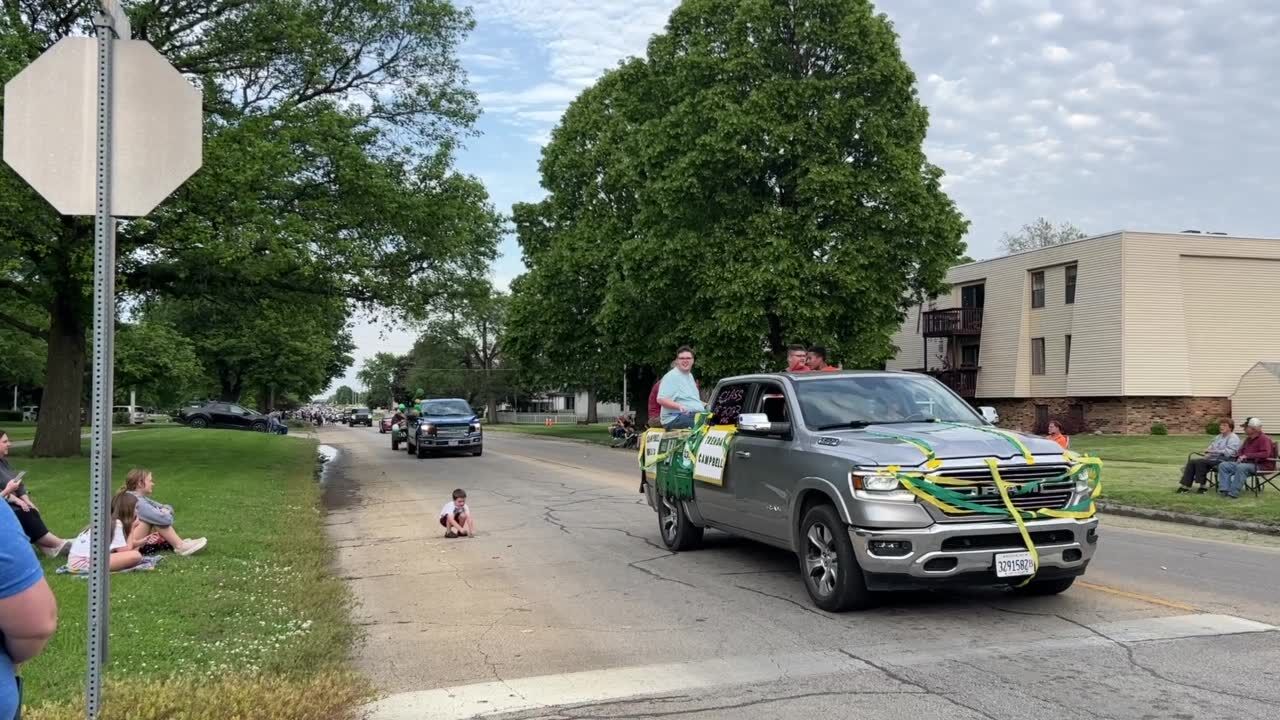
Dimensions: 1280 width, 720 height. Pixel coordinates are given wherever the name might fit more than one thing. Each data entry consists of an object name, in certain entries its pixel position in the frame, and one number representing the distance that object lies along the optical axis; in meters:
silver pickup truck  6.50
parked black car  54.81
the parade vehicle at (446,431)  28.11
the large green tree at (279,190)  18.73
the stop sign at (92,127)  4.34
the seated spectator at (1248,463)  14.89
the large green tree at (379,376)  174.38
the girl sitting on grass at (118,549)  8.33
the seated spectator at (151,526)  9.28
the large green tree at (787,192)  28.03
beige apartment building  39.81
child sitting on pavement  11.77
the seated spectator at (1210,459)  15.78
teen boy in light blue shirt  10.46
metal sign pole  4.38
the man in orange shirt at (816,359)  10.40
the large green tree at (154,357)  49.81
